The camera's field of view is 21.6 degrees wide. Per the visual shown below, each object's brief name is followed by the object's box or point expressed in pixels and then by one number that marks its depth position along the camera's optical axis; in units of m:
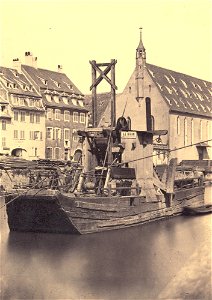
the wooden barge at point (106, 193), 23.67
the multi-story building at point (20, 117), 58.41
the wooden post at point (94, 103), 29.88
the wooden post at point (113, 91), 28.66
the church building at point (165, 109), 72.81
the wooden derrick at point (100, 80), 28.77
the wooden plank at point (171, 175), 30.51
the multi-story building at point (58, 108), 64.31
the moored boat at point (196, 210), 33.28
